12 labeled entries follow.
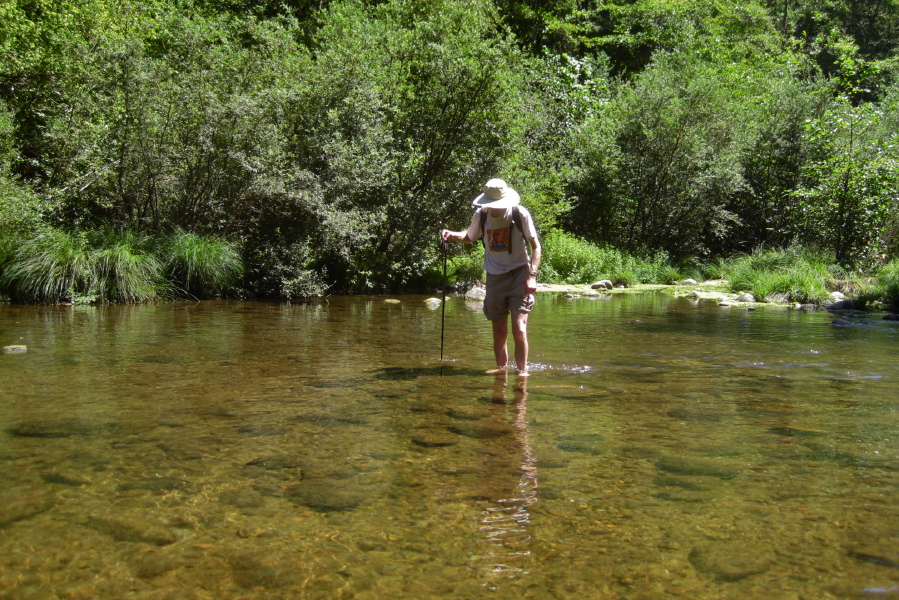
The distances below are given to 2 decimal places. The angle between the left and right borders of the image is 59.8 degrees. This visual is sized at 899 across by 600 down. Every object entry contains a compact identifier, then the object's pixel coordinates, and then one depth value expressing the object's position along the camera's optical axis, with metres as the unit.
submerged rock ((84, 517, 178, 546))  3.48
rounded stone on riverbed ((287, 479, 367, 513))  3.96
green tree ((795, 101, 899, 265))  21.47
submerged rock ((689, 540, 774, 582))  3.25
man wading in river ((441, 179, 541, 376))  7.44
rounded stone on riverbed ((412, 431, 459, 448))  5.14
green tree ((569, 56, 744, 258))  28.42
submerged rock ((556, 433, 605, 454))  5.05
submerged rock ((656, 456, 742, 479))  4.57
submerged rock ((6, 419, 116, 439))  5.17
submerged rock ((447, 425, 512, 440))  5.39
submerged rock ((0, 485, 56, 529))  3.68
